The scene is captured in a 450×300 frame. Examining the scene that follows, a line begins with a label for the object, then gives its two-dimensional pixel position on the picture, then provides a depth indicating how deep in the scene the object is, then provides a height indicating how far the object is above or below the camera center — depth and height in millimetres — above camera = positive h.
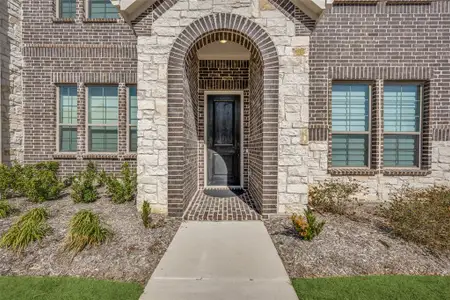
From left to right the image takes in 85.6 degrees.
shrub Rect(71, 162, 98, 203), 4863 -936
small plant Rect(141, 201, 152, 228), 3640 -1040
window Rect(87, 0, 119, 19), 6340 +3569
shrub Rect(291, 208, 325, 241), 3279 -1082
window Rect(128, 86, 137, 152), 6402 +747
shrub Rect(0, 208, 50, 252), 3057 -1142
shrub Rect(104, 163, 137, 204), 4848 -862
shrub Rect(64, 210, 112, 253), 3016 -1116
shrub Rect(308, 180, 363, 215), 4461 -933
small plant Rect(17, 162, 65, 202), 4797 -798
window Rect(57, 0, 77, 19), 6322 +3600
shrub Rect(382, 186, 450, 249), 3201 -1008
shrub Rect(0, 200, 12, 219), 4020 -1080
